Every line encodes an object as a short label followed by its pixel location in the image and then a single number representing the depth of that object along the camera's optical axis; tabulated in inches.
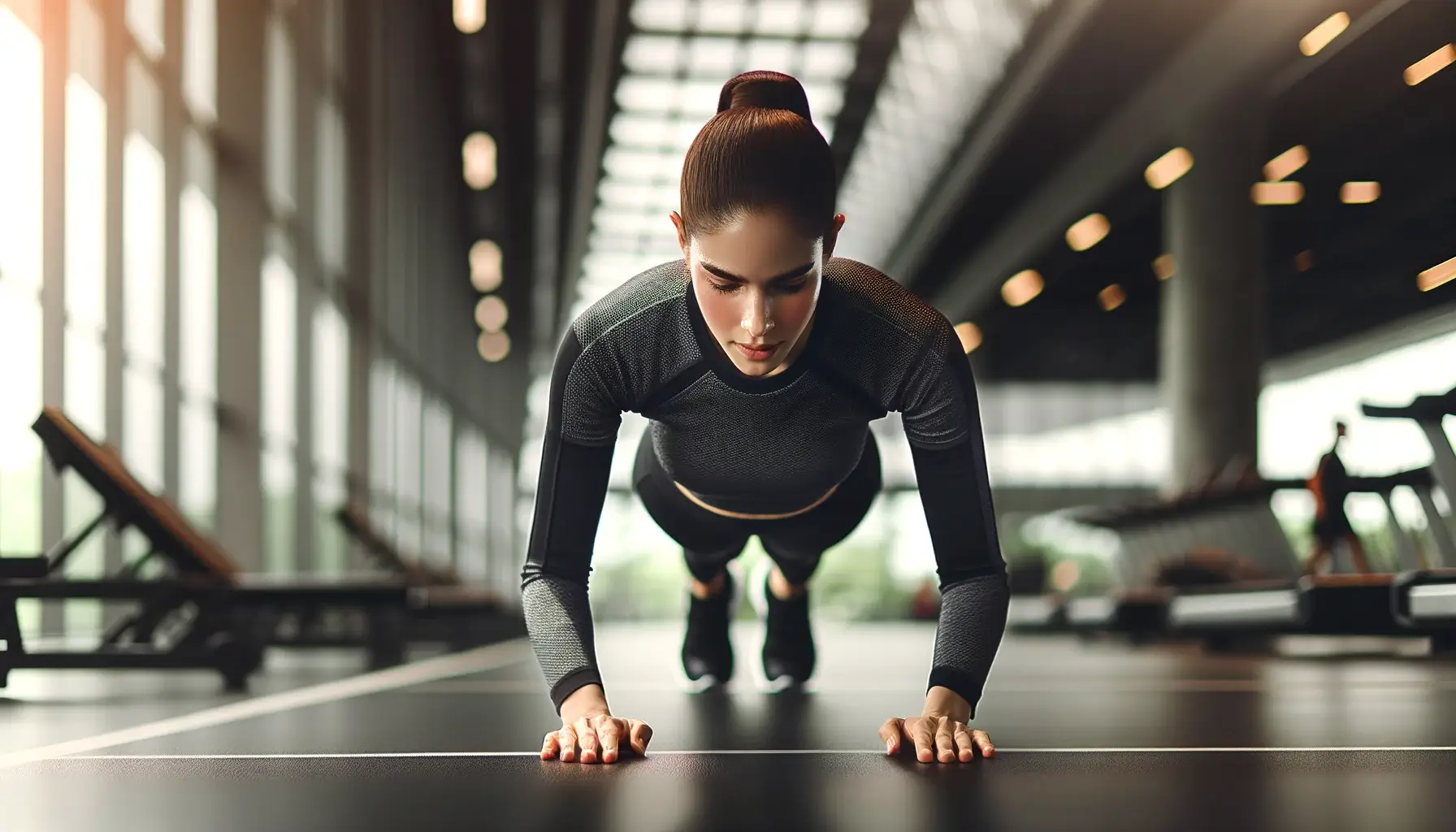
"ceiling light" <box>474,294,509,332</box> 1181.7
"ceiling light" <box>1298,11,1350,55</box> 479.8
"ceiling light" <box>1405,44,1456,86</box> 428.5
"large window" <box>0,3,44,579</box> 255.4
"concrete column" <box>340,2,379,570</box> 561.0
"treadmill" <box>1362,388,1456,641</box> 181.3
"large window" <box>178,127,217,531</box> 359.9
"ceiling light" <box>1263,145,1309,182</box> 602.9
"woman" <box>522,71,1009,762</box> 77.6
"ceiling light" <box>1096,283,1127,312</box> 983.6
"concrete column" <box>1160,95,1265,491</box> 536.4
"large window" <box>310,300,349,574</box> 510.9
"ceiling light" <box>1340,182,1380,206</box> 661.8
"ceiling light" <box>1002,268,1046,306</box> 919.0
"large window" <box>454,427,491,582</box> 995.9
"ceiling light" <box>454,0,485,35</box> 555.5
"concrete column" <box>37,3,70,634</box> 266.8
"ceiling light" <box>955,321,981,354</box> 1113.4
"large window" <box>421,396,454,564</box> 818.8
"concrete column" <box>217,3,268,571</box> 386.3
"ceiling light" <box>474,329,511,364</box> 1309.1
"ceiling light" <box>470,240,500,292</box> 1009.5
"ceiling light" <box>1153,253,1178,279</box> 889.3
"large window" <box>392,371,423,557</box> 685.3
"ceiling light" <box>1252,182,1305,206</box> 637.9
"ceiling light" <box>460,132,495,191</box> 786.2
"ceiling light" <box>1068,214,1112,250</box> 774.0
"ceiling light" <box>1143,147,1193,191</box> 573.6
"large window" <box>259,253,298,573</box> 433.1
